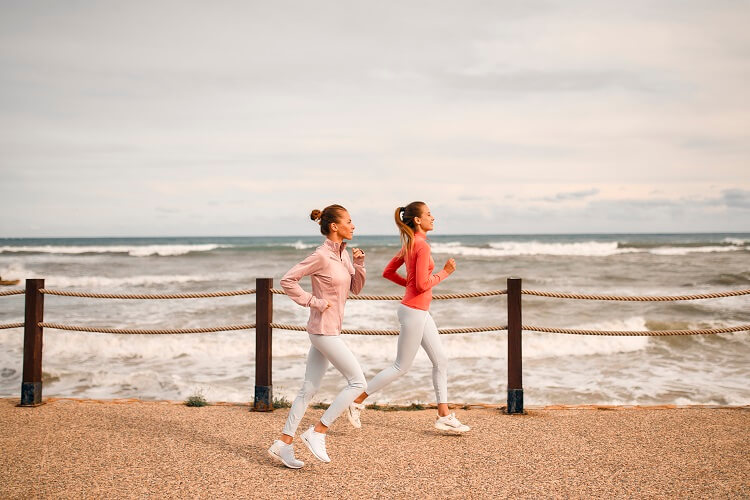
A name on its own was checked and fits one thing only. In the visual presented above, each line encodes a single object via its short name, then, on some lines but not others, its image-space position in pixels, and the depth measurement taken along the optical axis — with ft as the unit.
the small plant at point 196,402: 19.00
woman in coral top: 13.99
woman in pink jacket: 12.39
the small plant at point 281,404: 18.72
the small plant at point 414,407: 18.67
